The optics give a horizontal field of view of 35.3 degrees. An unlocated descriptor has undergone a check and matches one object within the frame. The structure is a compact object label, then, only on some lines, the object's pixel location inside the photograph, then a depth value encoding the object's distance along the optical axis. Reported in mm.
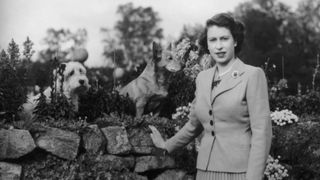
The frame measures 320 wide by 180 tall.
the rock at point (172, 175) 5645
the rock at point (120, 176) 5184
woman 3393
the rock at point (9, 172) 4770
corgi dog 6707
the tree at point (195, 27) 31766
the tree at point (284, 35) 33812
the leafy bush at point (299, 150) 6418
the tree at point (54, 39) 27234
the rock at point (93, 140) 5199
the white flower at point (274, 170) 6051
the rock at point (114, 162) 5204
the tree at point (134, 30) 37594
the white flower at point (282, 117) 6770
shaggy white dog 6283
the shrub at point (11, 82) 5793
